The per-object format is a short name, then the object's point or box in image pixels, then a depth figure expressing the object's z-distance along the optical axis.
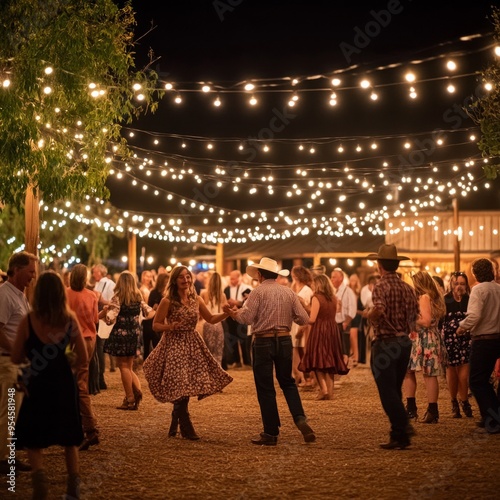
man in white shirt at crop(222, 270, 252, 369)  19.23
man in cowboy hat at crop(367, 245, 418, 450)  8.64
